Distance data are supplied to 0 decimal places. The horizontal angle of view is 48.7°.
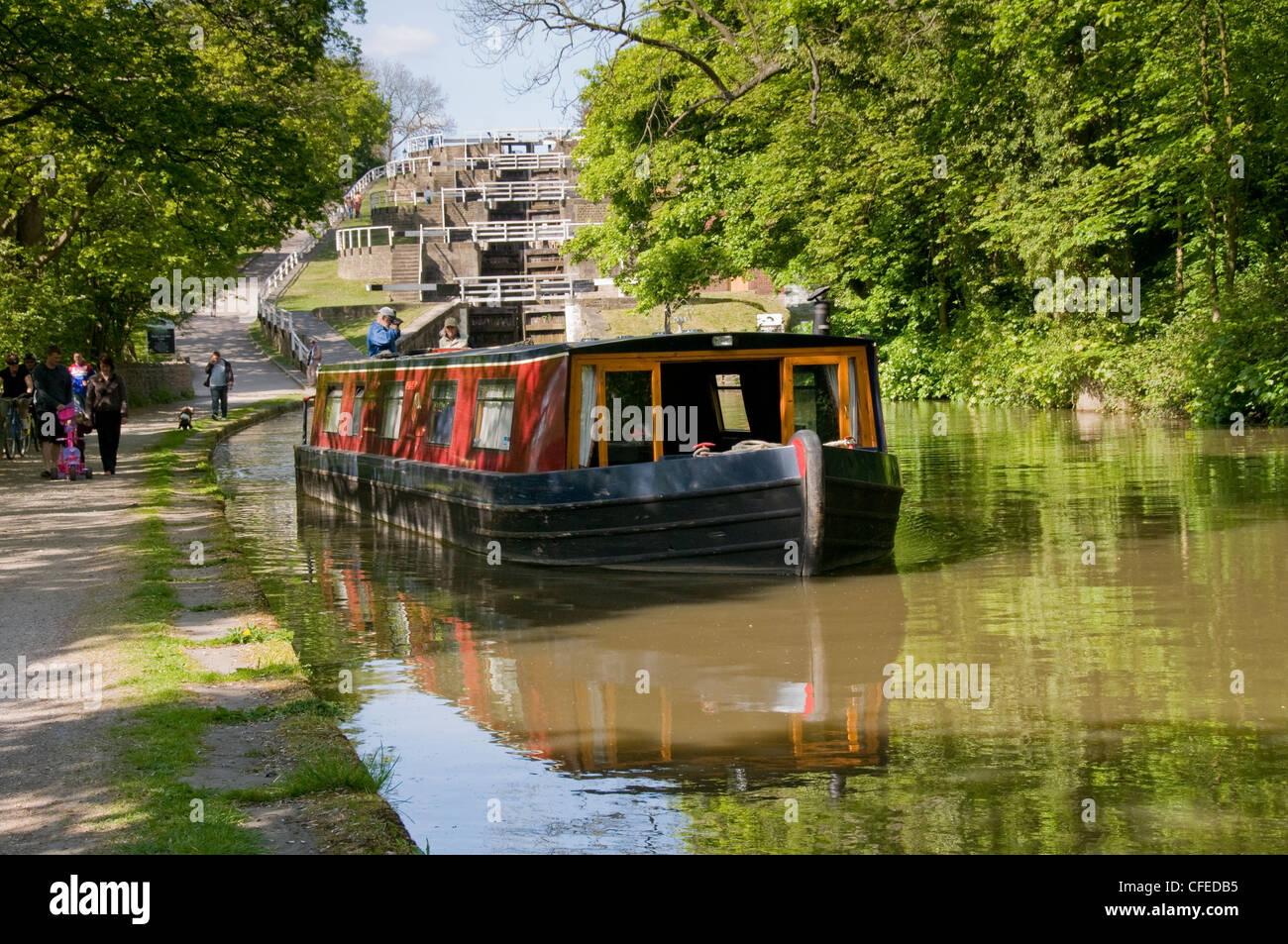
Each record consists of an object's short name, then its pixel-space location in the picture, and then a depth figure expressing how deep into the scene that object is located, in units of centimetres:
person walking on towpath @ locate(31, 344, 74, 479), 1655
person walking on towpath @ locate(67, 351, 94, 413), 2130
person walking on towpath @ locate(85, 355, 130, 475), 1759
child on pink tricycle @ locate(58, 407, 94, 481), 1700
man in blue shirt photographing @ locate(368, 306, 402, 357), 1750
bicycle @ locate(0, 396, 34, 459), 1973
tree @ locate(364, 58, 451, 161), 10638
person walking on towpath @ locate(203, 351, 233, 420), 3111
